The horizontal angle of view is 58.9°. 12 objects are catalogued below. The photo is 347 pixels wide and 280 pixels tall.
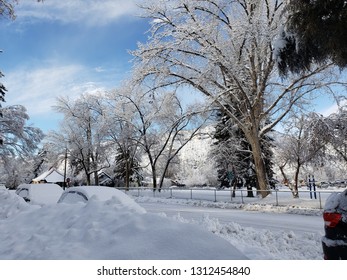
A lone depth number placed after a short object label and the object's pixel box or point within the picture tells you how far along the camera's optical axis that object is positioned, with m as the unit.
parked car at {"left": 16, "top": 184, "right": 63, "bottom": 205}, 14.31
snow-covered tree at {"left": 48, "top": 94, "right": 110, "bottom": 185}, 47.25
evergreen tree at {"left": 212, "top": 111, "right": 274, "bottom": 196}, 32.91
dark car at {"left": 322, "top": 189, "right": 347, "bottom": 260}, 4.27
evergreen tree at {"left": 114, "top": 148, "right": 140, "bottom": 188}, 53.25
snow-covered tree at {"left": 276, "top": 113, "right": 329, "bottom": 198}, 23.52
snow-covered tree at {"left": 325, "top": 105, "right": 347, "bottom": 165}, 23.19
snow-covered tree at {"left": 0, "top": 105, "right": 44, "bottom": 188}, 28.70
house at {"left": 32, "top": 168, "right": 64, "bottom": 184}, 62.25
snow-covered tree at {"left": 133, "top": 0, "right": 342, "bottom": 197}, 19.03
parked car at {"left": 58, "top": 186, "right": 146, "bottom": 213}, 9.43
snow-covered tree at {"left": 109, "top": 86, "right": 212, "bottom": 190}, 36.66
